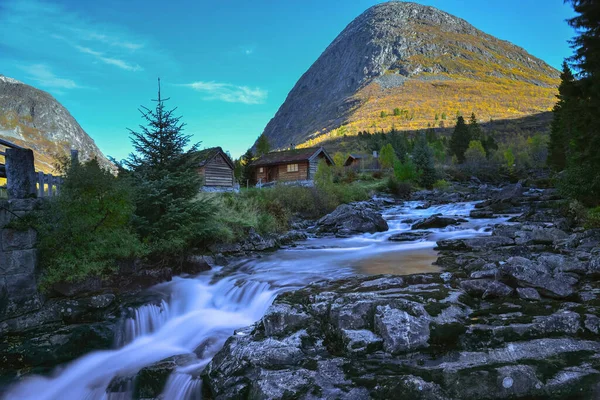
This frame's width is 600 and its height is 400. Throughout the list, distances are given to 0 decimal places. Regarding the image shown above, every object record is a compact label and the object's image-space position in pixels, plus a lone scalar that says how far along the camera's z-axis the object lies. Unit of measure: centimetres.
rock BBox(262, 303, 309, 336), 577
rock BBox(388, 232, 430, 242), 1659
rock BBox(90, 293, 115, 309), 818
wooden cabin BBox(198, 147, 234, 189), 3358
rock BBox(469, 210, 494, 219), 2183
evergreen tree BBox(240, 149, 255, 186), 4997
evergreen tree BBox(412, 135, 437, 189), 4684
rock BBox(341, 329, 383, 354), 499
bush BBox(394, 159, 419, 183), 4369
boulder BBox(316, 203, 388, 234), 2017
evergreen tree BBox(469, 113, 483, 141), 8290
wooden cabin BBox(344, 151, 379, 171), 6062
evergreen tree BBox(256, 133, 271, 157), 6119
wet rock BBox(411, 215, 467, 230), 1947
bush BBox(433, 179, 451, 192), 4351
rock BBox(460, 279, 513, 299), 633
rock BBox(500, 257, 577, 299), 625
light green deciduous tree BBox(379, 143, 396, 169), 5722
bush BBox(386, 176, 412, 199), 4052
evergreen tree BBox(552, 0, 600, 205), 1239
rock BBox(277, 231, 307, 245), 1695
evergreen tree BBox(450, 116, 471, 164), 7388
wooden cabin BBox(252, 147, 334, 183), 4438
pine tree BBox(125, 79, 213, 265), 1145
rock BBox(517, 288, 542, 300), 614
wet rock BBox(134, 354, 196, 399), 583
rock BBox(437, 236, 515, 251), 1201
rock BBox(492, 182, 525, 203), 2520
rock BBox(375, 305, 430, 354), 489
